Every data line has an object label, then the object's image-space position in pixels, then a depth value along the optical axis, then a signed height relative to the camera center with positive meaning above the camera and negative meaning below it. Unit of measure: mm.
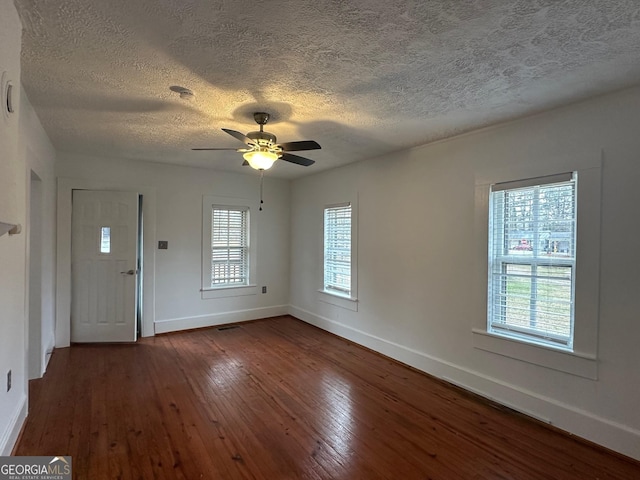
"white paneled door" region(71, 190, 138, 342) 4203 -409
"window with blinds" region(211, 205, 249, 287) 5309 -153
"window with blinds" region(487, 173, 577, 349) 2551 -151
